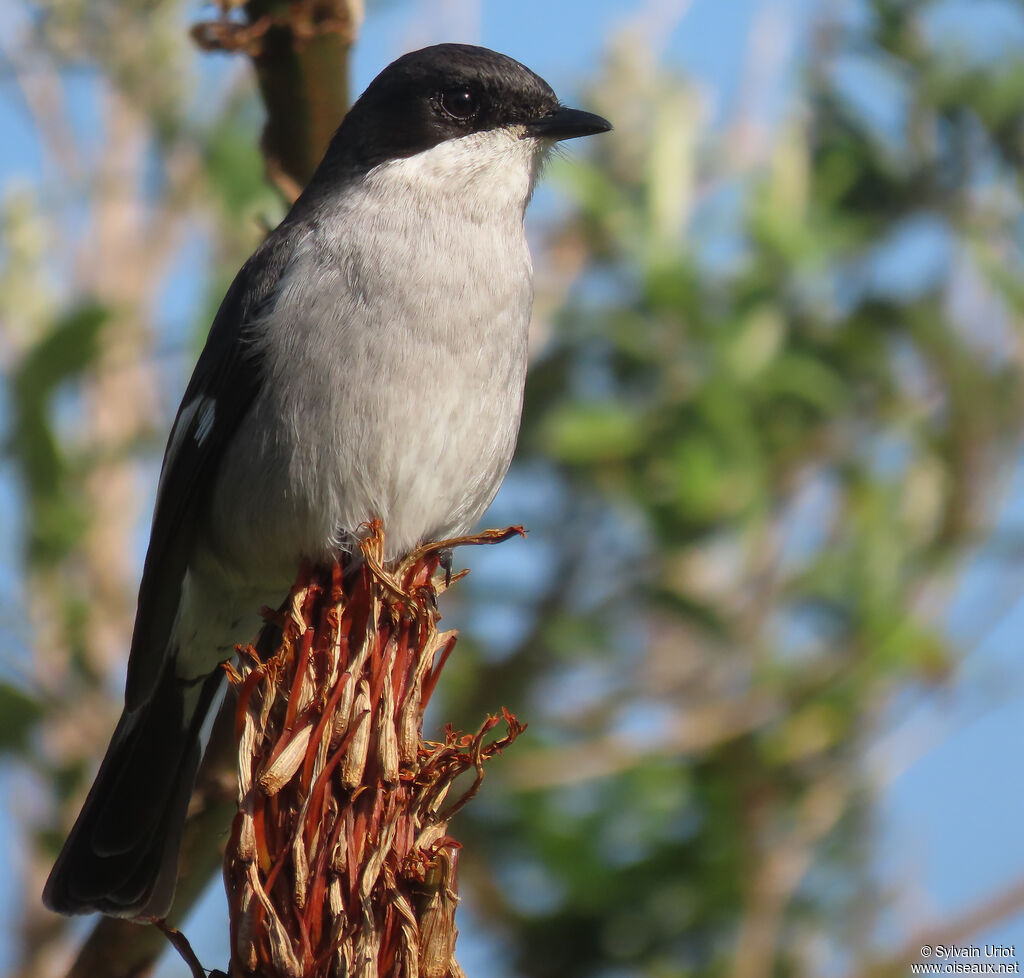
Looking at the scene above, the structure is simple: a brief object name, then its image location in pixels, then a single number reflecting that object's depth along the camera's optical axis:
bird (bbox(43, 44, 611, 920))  6.81
